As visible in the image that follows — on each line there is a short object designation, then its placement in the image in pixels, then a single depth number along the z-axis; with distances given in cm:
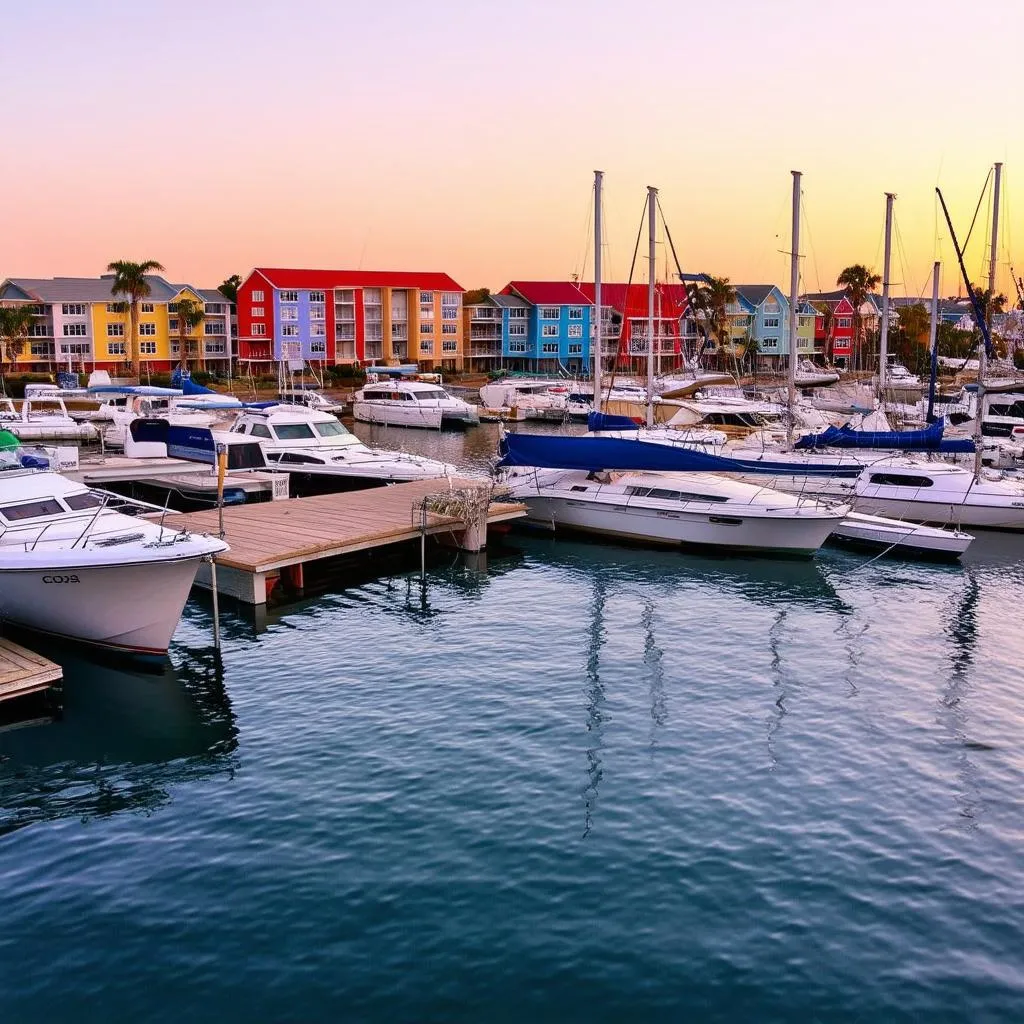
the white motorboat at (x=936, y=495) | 3641
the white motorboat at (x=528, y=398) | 8138
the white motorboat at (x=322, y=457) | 3900
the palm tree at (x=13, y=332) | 9669
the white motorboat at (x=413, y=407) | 7744
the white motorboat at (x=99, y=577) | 2033
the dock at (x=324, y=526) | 2620
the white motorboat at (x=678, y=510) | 3183
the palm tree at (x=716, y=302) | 11094
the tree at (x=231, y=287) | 12988
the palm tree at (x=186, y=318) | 10856
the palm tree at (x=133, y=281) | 10175
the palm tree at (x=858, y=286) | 12488
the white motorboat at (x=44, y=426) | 5566
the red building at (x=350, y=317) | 11106
